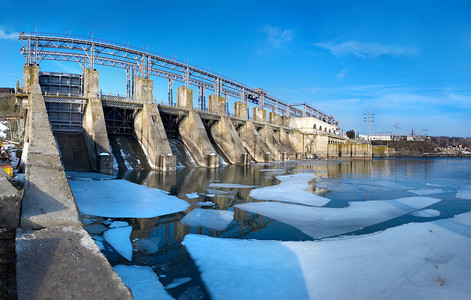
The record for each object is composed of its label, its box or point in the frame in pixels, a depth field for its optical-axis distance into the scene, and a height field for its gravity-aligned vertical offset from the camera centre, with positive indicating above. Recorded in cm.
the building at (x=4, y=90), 6728 +1565
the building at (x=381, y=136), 10881 +669
